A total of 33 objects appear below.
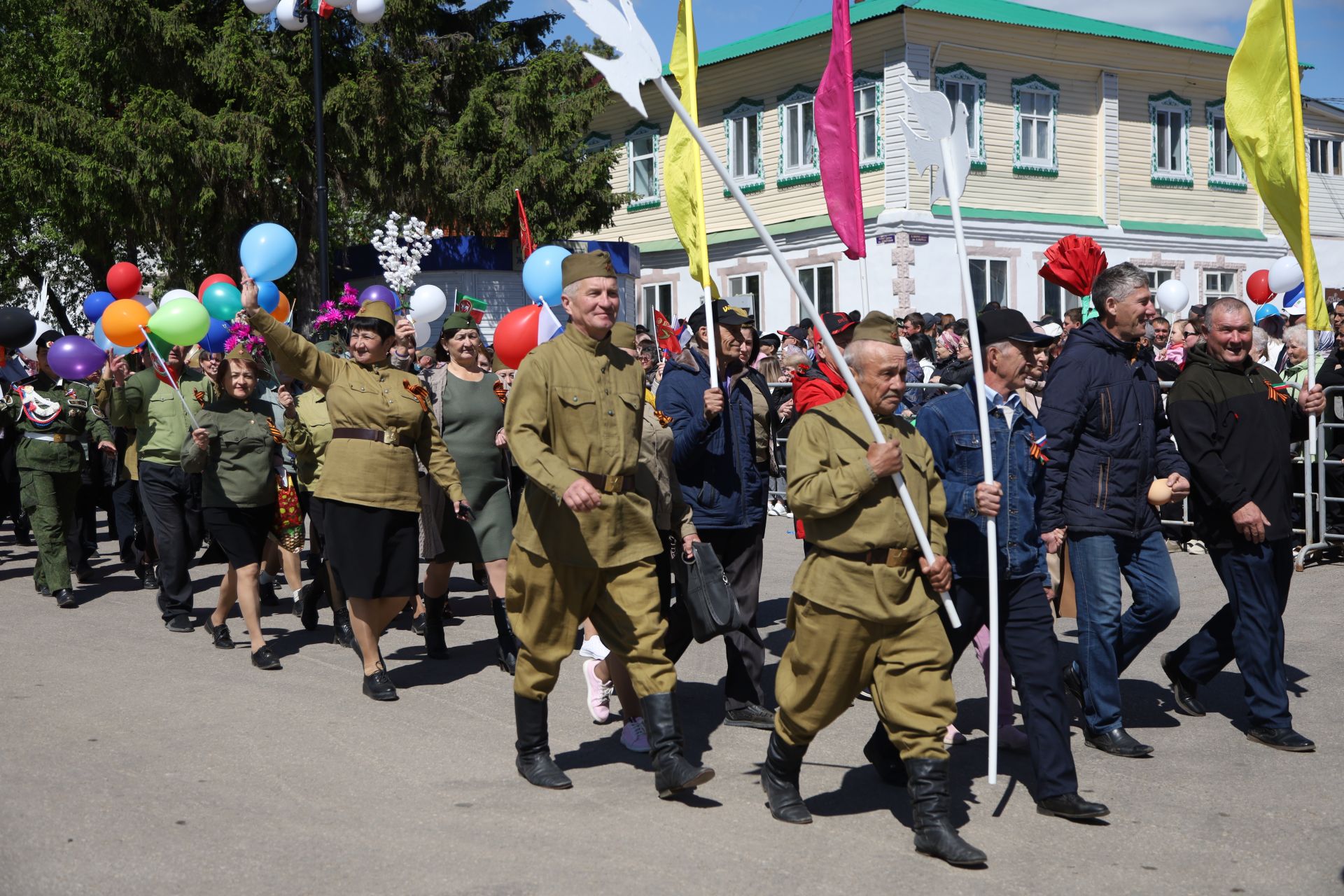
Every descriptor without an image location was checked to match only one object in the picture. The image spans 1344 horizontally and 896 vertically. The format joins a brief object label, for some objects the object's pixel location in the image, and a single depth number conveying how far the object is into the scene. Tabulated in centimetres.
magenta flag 805
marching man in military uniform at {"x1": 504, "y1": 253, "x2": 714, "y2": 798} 550
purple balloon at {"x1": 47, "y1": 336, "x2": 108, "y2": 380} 1049
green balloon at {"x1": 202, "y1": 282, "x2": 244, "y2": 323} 1092
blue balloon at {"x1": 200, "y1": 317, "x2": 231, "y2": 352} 1128
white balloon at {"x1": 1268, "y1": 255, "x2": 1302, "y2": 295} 1677
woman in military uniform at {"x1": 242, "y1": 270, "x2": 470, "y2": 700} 723
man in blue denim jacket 516
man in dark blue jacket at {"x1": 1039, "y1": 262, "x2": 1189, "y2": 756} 598
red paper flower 689
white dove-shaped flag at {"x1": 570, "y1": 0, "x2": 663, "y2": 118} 498
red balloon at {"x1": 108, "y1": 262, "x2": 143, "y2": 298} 1282
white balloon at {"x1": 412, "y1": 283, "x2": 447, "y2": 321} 1311
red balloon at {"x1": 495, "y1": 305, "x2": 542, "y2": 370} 877
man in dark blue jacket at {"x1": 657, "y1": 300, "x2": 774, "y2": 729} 656
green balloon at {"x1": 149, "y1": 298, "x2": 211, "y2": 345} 953
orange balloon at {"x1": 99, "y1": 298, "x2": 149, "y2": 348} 1004
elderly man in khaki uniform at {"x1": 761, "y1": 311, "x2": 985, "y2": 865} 472
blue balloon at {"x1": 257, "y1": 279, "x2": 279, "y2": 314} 1149
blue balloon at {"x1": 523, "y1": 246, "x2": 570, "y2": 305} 978
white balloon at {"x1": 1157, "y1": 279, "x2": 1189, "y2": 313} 1948
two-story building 2709
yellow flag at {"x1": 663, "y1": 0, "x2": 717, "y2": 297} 737
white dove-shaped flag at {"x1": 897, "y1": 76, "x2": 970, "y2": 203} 541
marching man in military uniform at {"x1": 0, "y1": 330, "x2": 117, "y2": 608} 1055
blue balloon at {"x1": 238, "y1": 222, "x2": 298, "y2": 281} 1082
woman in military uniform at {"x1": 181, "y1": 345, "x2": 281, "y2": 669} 825
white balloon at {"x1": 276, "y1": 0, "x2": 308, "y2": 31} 1739
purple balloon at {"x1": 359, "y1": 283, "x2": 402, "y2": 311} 806
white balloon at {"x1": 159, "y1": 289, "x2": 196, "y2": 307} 1002
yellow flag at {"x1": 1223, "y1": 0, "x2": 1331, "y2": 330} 634
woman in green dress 798
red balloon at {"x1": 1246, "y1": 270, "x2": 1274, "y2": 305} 2003
